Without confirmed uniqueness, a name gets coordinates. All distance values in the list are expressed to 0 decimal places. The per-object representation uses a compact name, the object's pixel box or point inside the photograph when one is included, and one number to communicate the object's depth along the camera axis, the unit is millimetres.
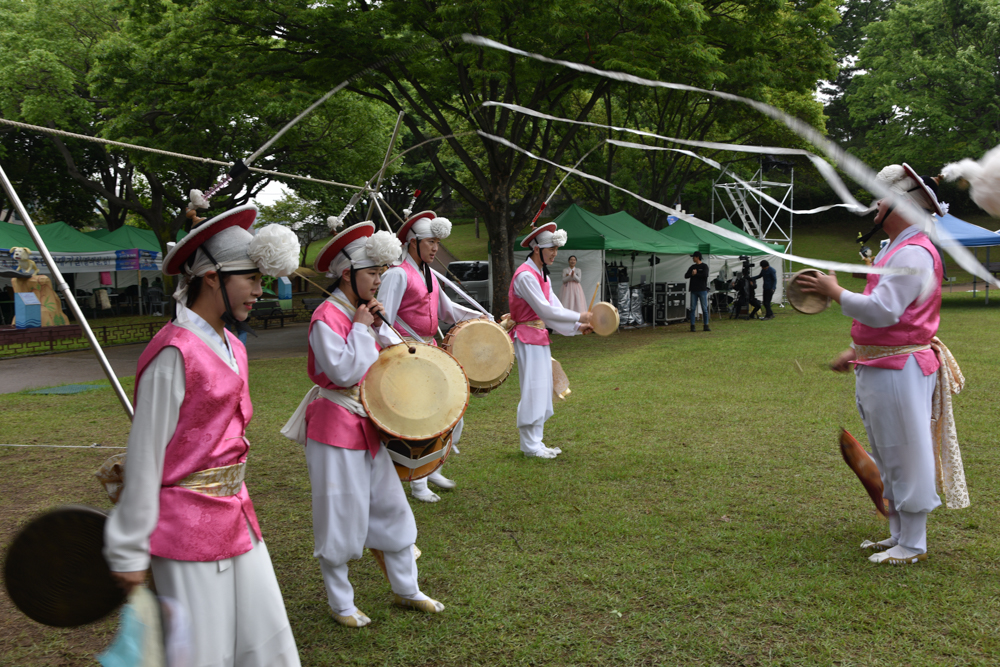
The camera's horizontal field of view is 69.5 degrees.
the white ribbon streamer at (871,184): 1896
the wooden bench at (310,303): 21294
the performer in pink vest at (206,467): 2061
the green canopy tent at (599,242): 16203
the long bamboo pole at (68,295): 2420
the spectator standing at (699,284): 17062
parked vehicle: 20594
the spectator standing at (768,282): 19611
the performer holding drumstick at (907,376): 3711
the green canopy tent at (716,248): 19516
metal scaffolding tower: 25622
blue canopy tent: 19109
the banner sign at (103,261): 20594
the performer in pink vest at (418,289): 4938
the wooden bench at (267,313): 20391
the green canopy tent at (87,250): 19659
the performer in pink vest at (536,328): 6328
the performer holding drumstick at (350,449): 3365
